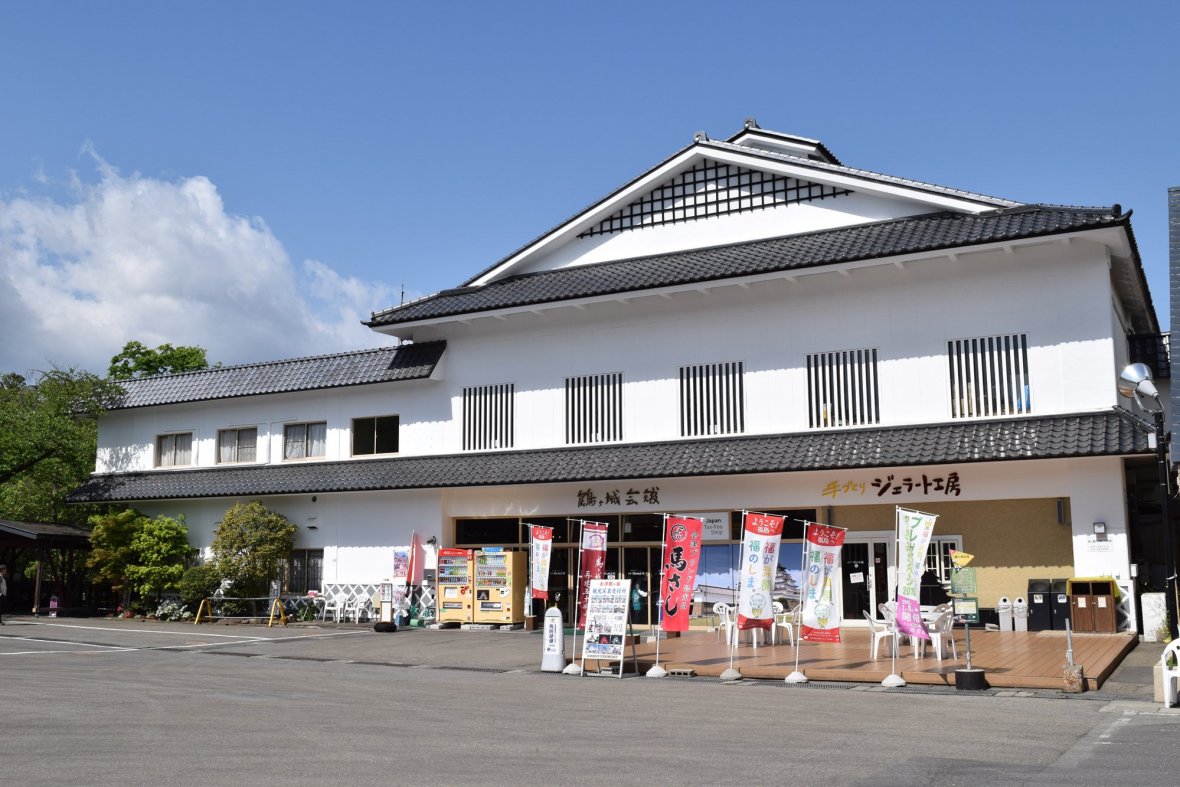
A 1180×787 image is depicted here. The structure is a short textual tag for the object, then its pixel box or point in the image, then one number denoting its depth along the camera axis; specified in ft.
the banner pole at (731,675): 47.55
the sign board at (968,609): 60.90
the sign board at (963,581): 62.59
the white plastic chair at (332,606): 84.69
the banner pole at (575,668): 50.75
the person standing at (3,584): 80.85
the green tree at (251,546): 84.89
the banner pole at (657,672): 49.44
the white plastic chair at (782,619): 59.98
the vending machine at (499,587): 77.15
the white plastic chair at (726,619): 54.49
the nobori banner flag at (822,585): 48.62
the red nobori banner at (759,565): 49.34
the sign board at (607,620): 50.42
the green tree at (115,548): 89.45
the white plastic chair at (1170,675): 35.68
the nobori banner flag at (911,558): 45.42
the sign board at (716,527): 72.08
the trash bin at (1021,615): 62.08
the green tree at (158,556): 88.38
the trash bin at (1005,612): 62.54
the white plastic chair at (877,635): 51.21
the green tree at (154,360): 157.28
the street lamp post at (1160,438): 47.73
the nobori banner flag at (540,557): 61.87
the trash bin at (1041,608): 61.26
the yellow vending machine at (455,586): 78.59
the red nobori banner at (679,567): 51.24
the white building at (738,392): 62.95
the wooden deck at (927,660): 43.50
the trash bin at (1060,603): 60.44
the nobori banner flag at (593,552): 54.19
